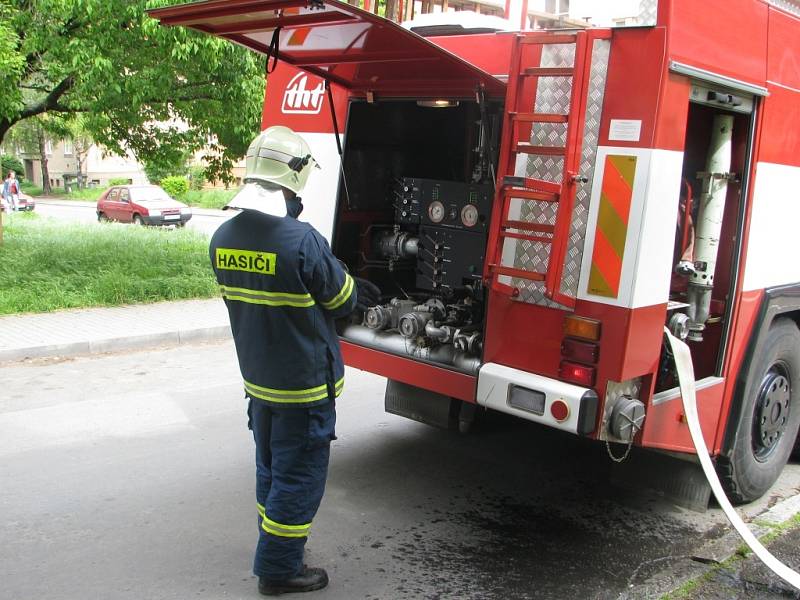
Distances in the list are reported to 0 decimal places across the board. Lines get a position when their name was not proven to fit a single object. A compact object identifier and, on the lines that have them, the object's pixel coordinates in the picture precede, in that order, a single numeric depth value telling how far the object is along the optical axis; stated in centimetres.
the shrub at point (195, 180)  4322
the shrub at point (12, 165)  4669
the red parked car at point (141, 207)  2581
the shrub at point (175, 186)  4019
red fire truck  343
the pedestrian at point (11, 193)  3068
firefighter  318
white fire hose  366
